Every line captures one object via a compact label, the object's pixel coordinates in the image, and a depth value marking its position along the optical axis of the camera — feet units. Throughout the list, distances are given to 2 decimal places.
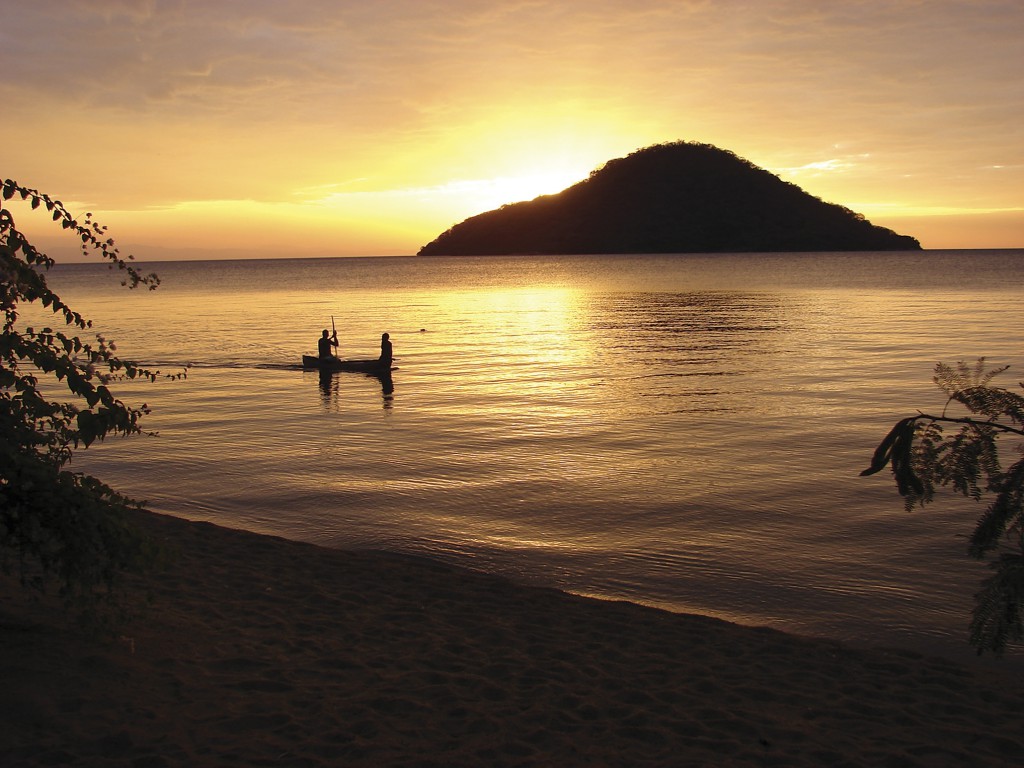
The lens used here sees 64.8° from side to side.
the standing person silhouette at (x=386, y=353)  91.04
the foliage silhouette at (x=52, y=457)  17.21
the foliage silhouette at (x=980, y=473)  11.82
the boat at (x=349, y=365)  92.32
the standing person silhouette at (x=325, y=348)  94.43
